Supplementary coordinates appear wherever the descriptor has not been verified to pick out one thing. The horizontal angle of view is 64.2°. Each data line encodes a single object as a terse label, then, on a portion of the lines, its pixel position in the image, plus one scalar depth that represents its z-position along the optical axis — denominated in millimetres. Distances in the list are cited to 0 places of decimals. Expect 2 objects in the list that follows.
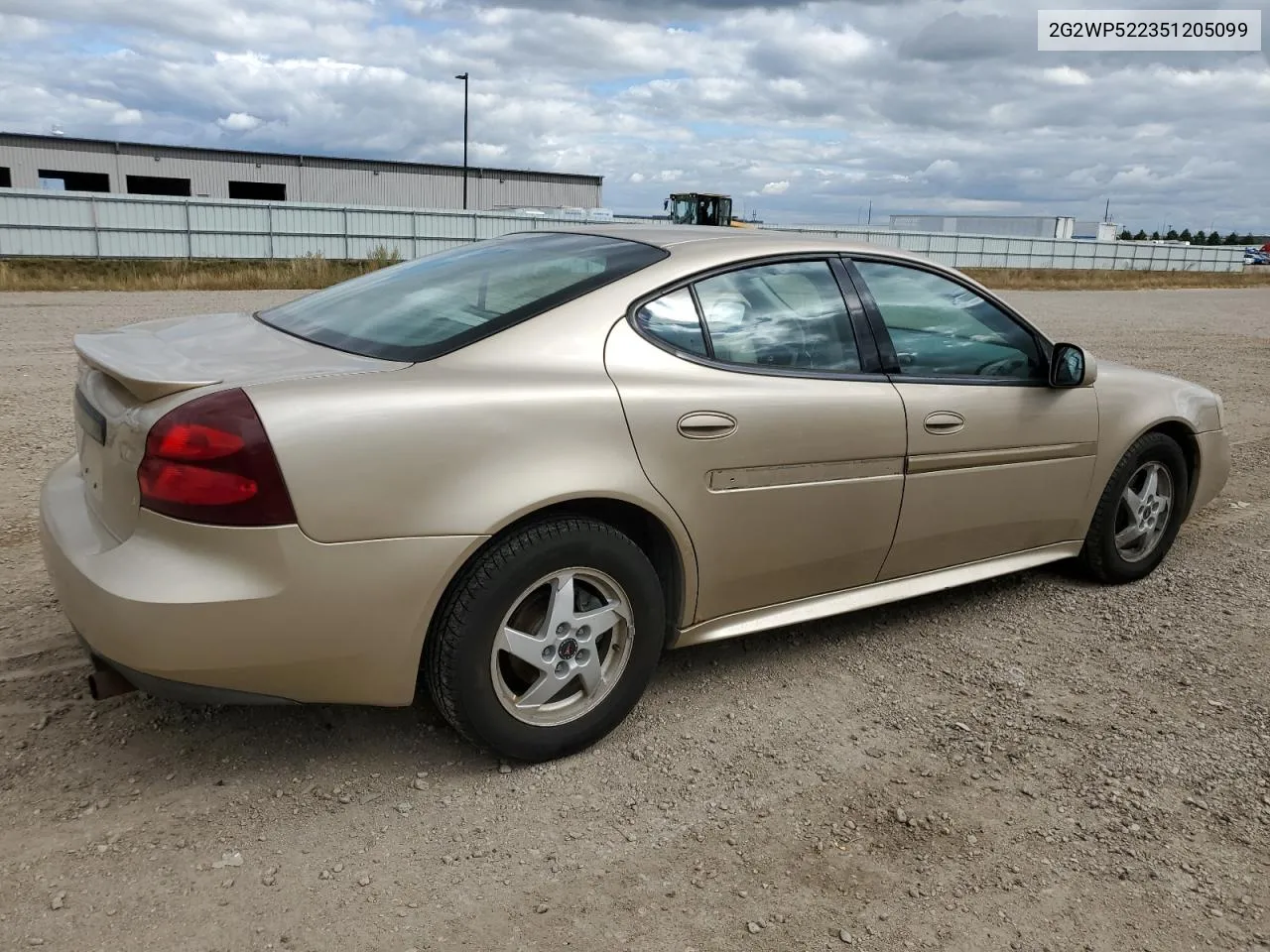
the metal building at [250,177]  46281
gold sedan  2389
